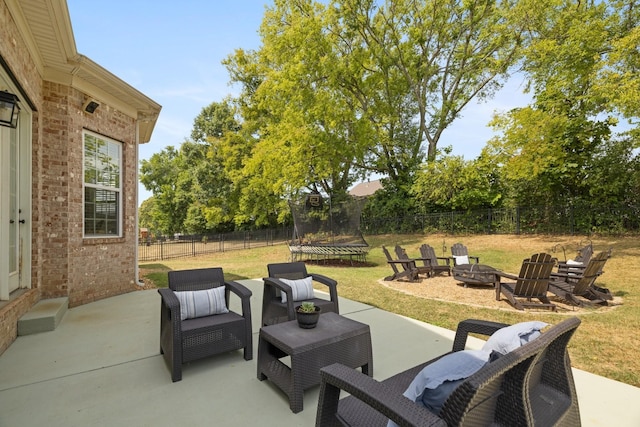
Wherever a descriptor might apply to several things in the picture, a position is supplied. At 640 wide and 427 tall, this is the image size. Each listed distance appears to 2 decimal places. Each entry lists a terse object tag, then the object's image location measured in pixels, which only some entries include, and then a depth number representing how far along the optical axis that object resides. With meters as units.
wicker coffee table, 2.20
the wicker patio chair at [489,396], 1.11
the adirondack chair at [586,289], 5.04
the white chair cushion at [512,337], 1.43
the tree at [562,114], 10.58
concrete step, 3.61
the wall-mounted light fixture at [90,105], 4.92
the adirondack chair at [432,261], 7.89
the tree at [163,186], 26.56
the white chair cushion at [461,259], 7.72
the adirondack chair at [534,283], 4.87
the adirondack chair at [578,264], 5.89
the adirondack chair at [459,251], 8.03
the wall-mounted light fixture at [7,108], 2.77
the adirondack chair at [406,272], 7.39
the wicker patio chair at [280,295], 3.38
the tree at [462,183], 14.20
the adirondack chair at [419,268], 7.71
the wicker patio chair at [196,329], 2.58
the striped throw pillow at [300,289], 3.68
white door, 3.49
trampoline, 11.24
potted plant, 2.59
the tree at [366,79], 14.87
